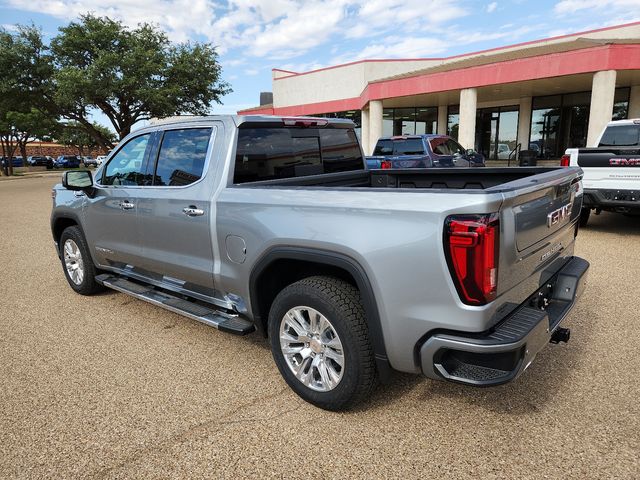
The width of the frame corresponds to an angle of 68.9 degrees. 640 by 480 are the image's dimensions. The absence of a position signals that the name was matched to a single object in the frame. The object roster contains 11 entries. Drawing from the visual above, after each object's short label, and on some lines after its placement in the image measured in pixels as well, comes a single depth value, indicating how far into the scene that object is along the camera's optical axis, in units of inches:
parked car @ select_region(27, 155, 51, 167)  2174.1
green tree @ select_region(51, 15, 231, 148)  946.7
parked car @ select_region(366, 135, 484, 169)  456.1
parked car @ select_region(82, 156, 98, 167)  2322.5
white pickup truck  263.6
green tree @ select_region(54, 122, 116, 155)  2172.7
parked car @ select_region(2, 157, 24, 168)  2224.4
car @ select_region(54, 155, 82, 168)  2210.9
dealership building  598.9
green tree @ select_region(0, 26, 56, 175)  1003.9
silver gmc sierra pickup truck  87.0
